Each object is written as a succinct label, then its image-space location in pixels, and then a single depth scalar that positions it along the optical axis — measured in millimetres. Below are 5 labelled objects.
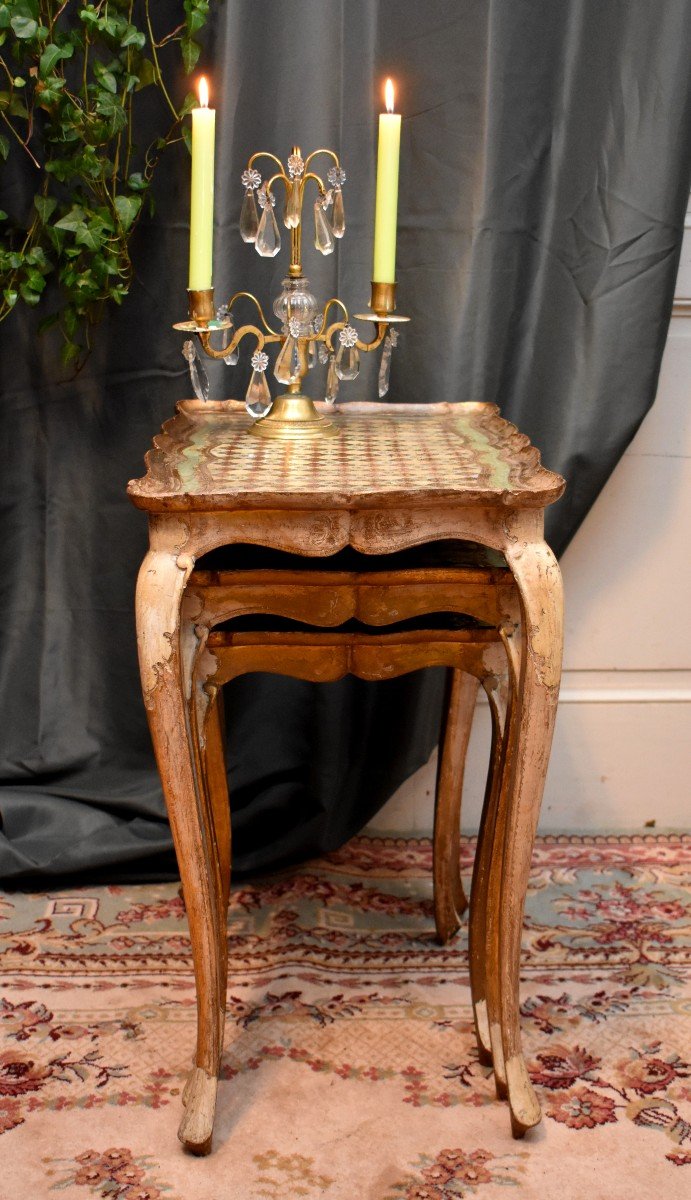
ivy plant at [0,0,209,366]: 1483
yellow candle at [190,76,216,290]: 1316
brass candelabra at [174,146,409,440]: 1396
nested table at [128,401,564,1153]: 1183
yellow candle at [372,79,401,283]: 1387
